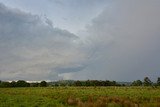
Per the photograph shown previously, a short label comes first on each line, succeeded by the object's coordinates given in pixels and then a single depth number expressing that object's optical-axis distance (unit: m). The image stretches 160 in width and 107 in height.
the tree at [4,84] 45.71
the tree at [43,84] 49.47
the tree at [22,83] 48.06
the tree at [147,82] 50.08
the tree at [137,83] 54.36
